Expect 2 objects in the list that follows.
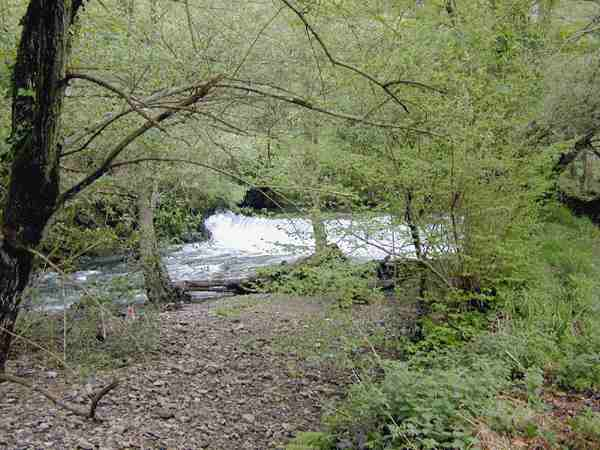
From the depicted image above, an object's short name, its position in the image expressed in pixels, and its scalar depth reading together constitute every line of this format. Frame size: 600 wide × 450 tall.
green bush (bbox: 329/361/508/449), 2.78
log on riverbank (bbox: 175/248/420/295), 5.31
